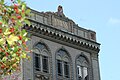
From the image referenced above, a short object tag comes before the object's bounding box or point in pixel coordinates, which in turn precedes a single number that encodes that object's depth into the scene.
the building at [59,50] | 42.09
